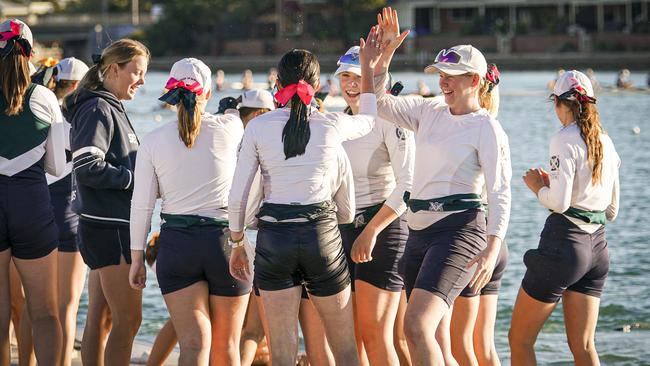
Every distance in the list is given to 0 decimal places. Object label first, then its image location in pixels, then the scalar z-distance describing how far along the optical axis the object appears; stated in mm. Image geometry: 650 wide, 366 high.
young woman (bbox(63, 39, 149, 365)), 12477
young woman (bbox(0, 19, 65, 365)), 12266
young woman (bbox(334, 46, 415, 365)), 13016
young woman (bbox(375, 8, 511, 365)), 11633
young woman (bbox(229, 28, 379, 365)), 11211
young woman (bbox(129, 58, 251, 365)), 11602
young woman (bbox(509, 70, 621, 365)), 12750
